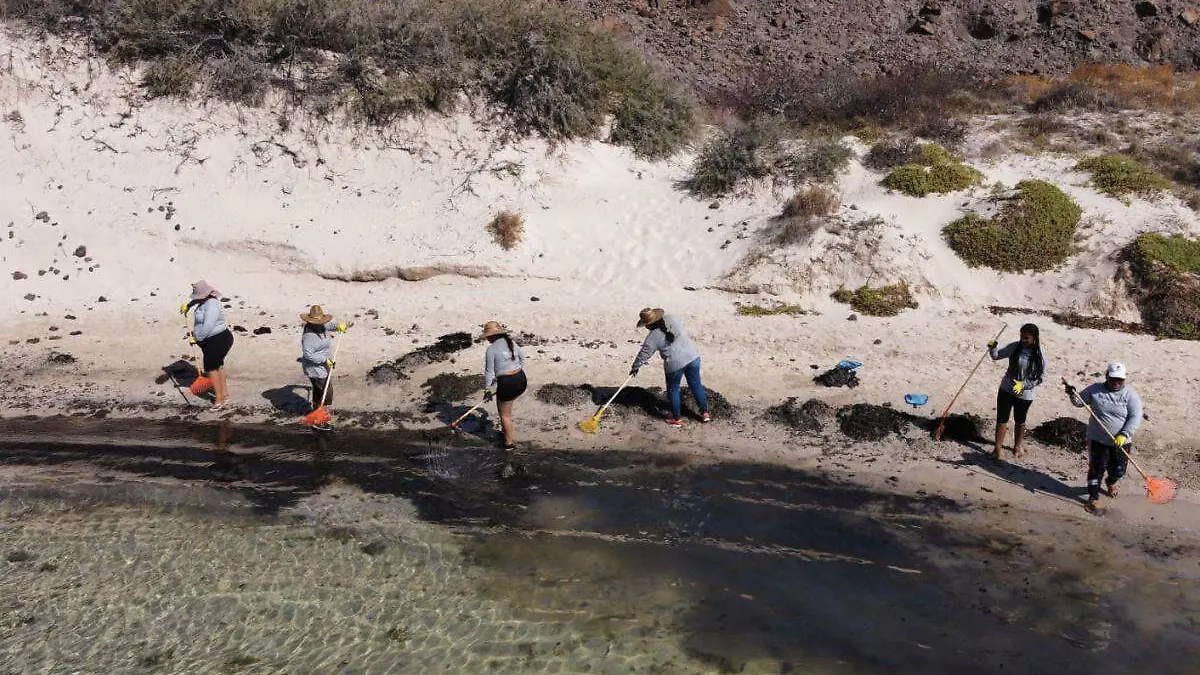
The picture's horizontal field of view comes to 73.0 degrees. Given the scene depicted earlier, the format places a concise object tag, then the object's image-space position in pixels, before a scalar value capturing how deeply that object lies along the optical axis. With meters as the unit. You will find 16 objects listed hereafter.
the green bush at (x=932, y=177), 16.45
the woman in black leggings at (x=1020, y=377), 9.00
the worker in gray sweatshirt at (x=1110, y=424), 8.16
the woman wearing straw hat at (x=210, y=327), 10.84
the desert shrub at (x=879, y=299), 13.79
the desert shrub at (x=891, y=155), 17.27
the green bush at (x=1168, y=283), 12.73
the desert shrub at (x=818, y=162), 17.08
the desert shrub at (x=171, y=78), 18.00
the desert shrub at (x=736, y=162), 17.17
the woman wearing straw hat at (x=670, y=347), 10.05
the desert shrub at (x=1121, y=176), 15.80
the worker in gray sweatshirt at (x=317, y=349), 10.25
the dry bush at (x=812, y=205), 15.71
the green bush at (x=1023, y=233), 14.69
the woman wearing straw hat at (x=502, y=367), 9.45
